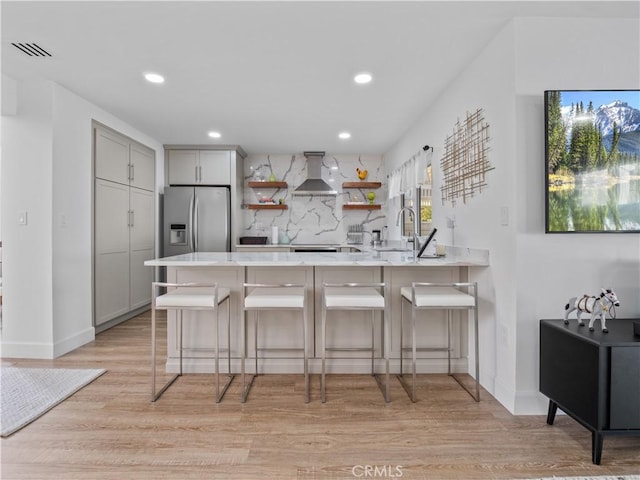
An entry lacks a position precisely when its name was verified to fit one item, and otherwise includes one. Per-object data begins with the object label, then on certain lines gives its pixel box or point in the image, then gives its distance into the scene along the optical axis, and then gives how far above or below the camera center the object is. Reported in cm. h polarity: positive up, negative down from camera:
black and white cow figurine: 181 -36
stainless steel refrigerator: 514 +24
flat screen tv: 205 +43
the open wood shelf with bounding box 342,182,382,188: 568 +86
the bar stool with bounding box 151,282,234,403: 229 -43
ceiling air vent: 251 +137
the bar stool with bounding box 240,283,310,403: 232 -45
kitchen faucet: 304 -5
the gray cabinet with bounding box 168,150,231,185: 533 +106
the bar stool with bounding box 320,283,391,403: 231 -43
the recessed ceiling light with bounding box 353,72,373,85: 291 +135
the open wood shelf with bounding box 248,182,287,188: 564 +85
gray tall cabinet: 381 +14
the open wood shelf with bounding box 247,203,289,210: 567 +49
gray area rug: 209 -108
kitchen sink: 427 -16
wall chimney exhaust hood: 553 +88
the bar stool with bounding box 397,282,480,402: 232 -43
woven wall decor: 252 +63
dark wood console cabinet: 166 -70
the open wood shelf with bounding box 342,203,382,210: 570 +49
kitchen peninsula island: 280 -73
